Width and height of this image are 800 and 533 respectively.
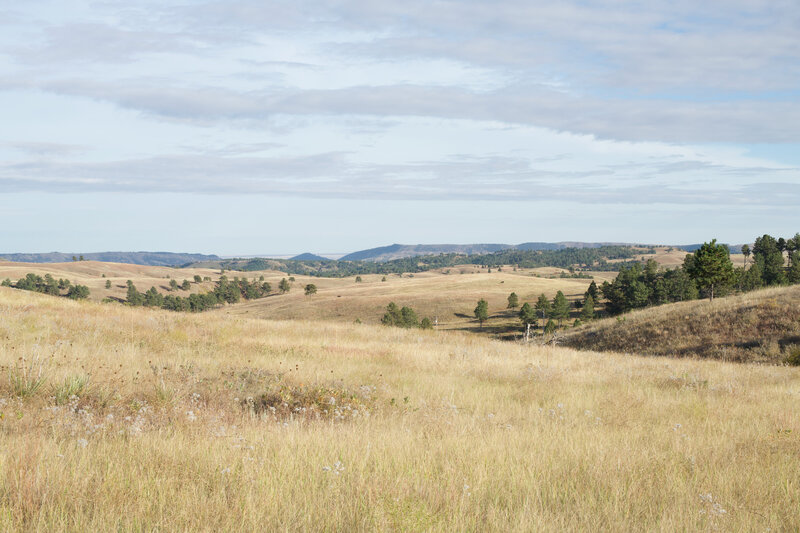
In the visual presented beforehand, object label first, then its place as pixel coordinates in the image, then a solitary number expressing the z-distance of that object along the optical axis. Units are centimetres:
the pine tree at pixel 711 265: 6100
